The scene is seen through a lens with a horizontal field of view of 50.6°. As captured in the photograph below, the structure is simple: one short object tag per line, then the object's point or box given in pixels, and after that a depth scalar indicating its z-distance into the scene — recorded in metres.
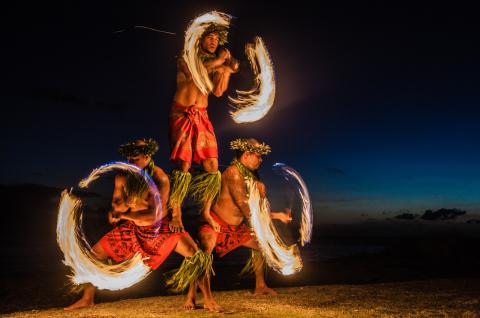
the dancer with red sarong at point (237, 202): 6.27
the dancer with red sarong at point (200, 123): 5.93
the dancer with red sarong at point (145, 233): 5.54
